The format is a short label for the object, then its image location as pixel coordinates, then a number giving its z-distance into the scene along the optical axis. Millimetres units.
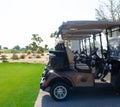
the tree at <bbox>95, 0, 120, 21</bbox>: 8181
